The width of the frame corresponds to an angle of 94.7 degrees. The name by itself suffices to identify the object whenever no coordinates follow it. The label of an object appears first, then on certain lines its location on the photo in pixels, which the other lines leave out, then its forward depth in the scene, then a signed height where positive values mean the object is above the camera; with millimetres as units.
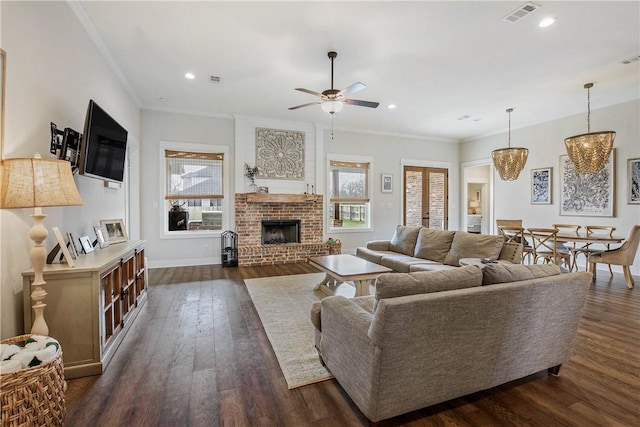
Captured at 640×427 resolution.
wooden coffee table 3213 -707
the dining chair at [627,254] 4184 -649
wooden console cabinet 2025 -720
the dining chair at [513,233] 4867 -426
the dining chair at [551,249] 4676 -668
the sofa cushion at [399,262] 3996 -741
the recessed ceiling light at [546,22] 2920 +1878
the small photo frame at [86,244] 2723 -332
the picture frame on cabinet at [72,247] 2494 -324
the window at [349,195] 7156 +350
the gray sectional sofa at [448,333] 1485 -702
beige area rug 2154 -1163
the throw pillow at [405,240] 4738 -521
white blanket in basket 1407 -737
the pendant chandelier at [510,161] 5090 +838
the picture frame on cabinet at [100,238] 3083 -304
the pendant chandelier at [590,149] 3853 +797
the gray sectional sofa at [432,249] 3707 -580
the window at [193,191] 5770 +368
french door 7906 +328
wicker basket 1288 -872
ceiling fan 3417 +1365
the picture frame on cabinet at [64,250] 2066 -288
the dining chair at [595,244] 4516 -607
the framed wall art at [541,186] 6133 +491
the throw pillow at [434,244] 4211 -523
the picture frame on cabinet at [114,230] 3437 -255
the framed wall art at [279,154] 6250 +1204
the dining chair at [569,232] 4801 -387
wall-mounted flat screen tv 2584 +622
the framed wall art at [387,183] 7562 +669
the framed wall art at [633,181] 4831 +451
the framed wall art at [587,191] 5160 +330
